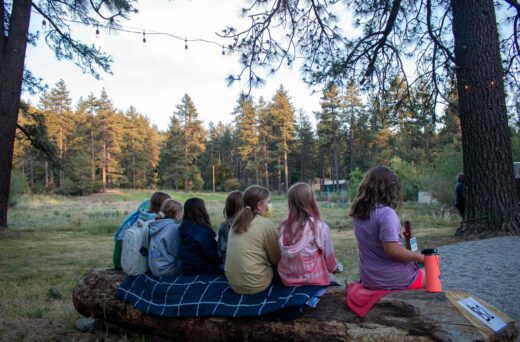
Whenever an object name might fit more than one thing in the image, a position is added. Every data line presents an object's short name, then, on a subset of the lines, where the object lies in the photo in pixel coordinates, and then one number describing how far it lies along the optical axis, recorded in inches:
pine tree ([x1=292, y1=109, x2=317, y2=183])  2516.0
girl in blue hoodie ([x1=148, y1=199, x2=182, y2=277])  163.0
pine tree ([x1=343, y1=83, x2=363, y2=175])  2097.6
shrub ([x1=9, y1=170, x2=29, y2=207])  1118.4
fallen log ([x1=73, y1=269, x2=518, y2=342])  107.2
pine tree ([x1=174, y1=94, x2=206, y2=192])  2440.9
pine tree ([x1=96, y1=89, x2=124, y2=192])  2191.2
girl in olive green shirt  134.0
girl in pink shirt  127.6
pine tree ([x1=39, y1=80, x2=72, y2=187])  2159.2
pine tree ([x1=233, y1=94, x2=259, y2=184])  2367.1
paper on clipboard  109.2
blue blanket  127.5
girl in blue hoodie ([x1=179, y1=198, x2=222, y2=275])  155.6
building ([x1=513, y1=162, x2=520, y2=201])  534.9
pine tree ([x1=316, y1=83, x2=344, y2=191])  2136.7
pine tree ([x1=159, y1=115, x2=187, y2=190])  2444.6
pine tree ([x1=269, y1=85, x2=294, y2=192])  2236.7
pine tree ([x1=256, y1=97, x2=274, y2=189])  2341.3
